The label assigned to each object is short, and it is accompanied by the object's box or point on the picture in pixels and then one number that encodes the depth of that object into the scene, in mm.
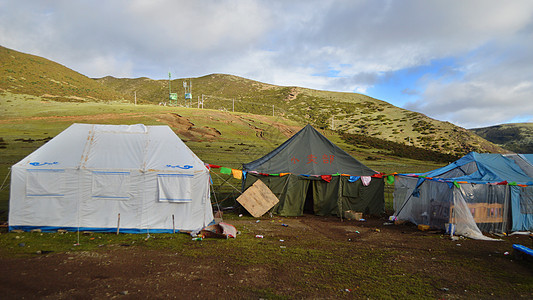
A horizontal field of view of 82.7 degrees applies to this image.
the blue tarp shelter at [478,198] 11508
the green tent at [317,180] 15219
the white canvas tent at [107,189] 10484
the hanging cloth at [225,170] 13966
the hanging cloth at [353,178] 15350
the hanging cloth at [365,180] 15336
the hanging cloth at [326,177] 15177
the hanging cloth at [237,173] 14391
